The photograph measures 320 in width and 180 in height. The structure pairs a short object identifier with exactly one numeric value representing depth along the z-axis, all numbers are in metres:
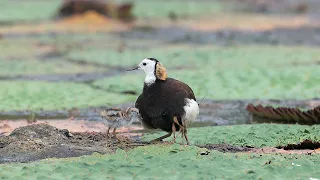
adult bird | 17.09
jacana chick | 17.22
